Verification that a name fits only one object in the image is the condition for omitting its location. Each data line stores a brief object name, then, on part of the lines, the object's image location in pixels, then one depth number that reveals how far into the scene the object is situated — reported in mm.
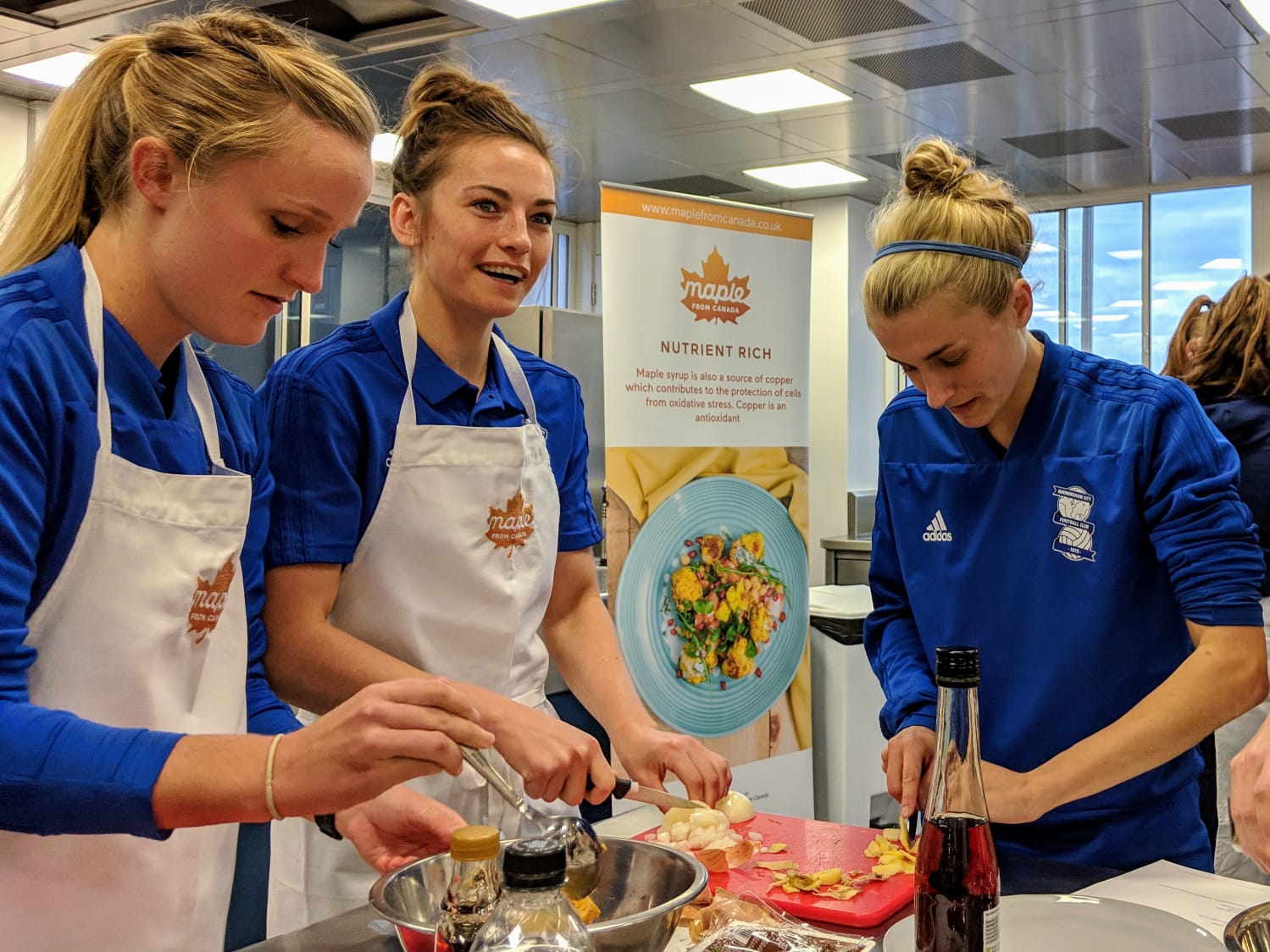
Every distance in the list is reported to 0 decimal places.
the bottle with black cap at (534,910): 771
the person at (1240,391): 3615
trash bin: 4391
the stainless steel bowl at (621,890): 1026
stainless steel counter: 1203
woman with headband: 1529
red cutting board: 1343
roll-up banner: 3570
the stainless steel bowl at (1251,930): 876
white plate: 1147
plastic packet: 1177
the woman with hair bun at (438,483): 1605
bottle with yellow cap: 980
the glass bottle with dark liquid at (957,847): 1033
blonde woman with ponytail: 1082
